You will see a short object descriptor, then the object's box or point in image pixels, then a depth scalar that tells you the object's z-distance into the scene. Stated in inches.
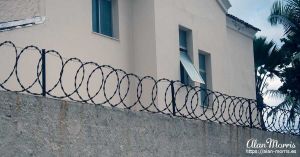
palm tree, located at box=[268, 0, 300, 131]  738.2
